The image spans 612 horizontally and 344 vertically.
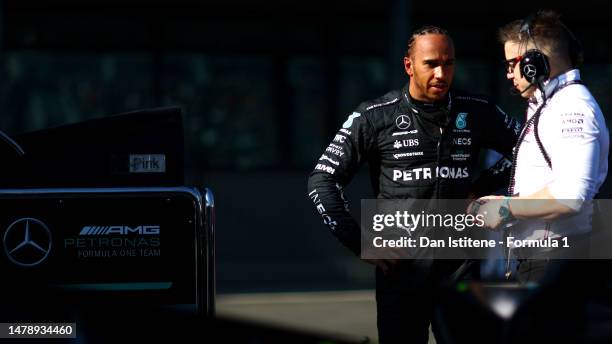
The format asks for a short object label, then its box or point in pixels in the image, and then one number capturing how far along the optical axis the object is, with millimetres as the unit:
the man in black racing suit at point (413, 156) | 7770
